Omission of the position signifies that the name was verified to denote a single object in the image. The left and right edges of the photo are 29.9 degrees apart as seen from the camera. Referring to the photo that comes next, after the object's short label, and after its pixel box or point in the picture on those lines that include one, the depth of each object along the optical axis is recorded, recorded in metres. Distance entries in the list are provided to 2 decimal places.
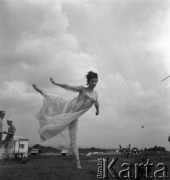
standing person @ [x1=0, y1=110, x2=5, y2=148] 10.60
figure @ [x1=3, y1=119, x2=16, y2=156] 11.34
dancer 7.96
